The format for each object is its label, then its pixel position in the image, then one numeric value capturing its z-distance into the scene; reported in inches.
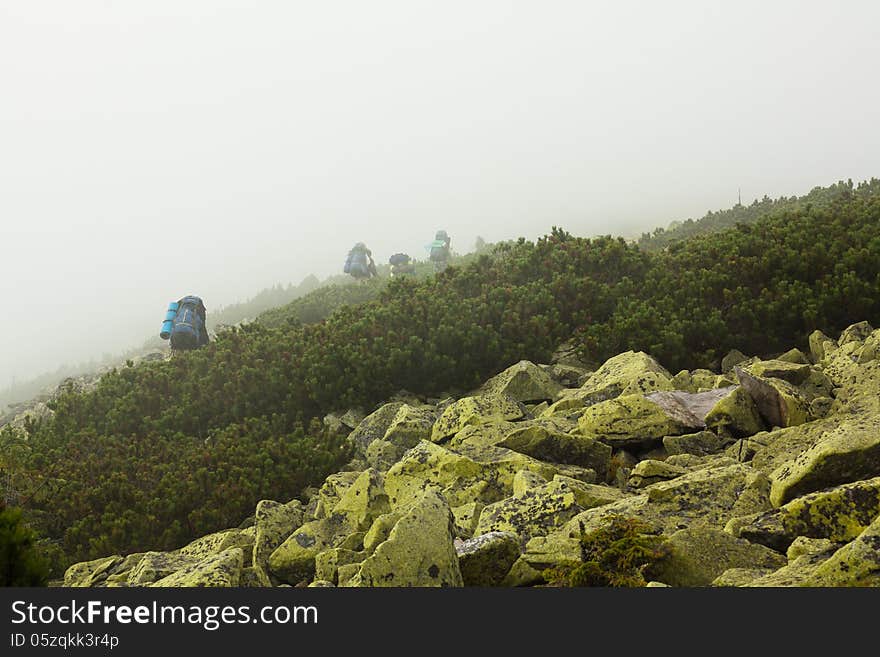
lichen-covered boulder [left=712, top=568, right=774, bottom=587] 175.8
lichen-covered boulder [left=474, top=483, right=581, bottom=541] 241.6
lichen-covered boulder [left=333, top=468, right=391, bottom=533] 279.1
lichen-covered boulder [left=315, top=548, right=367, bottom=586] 237.9
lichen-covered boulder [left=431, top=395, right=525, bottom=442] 361.4
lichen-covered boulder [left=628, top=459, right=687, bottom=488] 276.5
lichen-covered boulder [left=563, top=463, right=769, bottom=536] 225.0
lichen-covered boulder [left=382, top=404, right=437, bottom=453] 379.2
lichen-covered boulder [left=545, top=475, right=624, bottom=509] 251.8
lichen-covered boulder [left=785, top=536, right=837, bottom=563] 174.4
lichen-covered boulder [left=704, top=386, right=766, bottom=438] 309.0
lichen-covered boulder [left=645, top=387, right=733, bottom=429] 319.5
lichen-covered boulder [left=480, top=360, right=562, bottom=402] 421.4
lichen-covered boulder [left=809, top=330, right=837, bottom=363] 402.0
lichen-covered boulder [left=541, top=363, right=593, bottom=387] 451.6
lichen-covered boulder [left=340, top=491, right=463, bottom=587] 193.6
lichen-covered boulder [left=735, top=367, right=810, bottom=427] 295.7
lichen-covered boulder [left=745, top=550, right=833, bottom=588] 161.5
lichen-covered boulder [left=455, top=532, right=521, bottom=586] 203.6
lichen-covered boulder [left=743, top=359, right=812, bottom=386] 334.0
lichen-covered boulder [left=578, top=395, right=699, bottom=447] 317.1
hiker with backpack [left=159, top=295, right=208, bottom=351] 700.0
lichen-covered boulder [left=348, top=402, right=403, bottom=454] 418.3
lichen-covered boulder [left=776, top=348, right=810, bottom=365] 406.6
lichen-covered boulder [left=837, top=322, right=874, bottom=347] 391.2
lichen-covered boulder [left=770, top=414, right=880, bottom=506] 207.6
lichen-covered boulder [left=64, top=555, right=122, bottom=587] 285.4
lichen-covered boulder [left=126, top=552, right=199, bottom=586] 250.7
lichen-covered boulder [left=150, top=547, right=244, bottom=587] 206.6
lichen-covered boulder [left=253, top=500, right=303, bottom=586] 277.2
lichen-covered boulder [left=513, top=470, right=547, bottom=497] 265.3
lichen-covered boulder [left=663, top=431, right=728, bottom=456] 299.9
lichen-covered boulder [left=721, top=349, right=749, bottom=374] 446.9
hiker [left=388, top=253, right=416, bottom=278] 1119.0
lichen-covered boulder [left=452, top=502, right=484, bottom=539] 261.1
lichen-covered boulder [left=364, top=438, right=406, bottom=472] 362.0
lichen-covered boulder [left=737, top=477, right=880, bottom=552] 185.0
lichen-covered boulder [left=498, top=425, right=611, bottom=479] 304.8
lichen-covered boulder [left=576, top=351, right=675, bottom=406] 366.3
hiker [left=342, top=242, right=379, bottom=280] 1083.3
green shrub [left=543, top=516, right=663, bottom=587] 184.5
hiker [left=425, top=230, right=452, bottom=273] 1171.3
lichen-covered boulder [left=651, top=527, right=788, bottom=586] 188.4
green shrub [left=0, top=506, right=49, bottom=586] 174.9
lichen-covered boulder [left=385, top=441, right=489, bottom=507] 286.5
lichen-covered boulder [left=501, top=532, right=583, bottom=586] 202.8
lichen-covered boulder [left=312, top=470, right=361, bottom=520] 308.7
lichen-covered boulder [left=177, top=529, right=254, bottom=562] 291.4
